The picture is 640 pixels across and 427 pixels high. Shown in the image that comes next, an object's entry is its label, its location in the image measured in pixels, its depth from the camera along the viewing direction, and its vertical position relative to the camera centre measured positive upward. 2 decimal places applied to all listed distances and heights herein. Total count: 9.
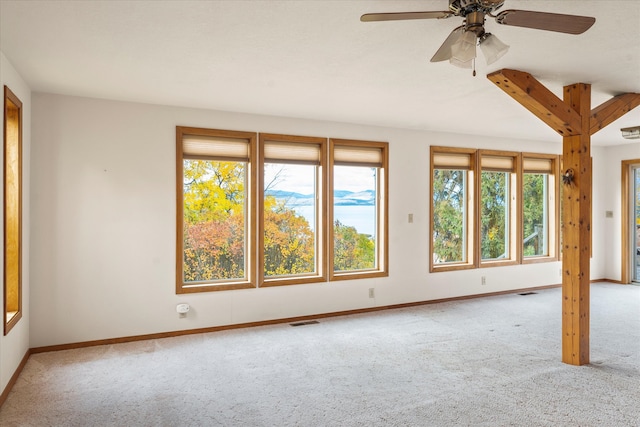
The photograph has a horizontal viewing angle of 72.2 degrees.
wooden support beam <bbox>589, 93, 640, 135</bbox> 3.90 +1.00
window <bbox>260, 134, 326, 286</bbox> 5.20 +0.10
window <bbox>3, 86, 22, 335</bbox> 3.57 +0.04
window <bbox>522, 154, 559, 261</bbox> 7.12 +0.20
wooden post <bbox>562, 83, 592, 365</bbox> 3.76 -0.18
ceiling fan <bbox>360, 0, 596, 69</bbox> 2.04 +0.94
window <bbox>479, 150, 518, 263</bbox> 6.73 +0.17
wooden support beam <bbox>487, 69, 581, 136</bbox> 3.55 +0.99
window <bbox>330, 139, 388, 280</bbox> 5.62 +0.11
